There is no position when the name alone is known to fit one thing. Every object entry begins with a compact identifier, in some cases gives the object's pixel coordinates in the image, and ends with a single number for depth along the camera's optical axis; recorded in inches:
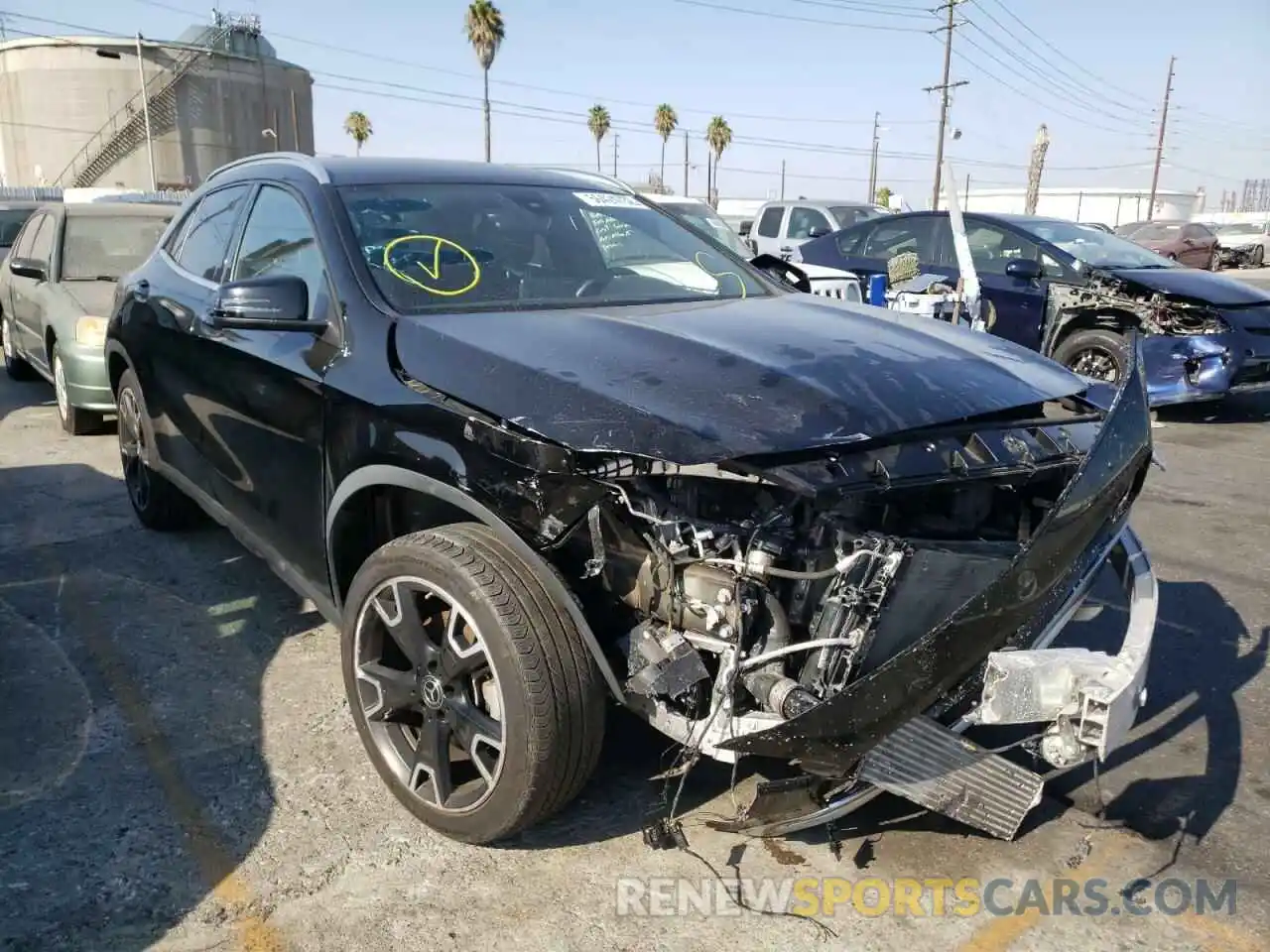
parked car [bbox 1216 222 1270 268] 1143.0
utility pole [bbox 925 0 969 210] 1370.6
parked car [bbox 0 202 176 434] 264.5
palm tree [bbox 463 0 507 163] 1727.4
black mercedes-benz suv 85.4
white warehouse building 2495.1
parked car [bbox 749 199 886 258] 581.6
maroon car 999.6
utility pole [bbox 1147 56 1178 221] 2217.5
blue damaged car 312.5
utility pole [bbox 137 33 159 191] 1956.2
